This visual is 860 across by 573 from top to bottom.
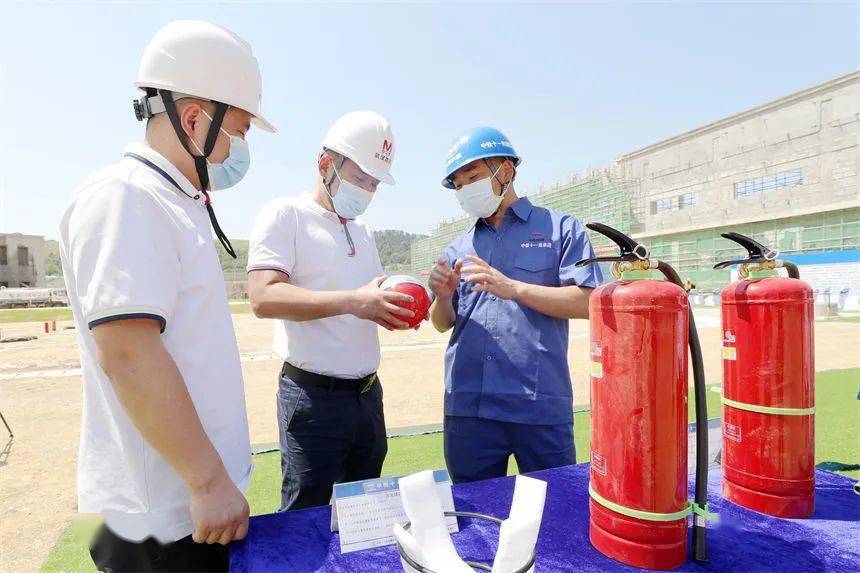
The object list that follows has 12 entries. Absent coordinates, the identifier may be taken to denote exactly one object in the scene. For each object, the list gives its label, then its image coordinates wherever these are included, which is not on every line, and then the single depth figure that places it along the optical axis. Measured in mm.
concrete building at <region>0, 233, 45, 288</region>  74375
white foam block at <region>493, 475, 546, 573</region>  981
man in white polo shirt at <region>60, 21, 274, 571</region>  1179
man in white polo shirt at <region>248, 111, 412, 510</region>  2260
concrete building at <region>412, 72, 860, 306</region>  32906
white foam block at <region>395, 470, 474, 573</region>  1091
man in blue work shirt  2342
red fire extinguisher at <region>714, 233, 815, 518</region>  1491
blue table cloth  1261
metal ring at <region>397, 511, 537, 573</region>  987
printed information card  1338
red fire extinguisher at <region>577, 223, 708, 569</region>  1199
